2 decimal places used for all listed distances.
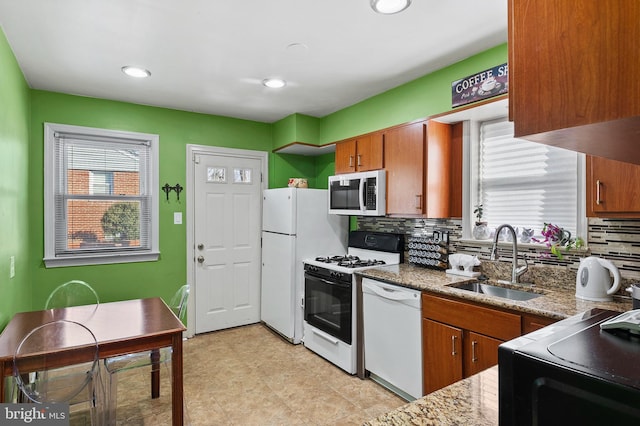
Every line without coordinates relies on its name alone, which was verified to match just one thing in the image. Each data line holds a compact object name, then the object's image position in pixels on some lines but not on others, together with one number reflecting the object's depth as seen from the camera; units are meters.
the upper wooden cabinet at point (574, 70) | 0.47
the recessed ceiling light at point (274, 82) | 2.94
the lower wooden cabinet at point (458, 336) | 1.94
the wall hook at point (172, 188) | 3.73
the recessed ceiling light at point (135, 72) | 2.69
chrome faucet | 2.31
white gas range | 2.96
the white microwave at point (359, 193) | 3.14
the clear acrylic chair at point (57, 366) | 1.70
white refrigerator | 3.63
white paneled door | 3.93
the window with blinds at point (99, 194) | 3.24
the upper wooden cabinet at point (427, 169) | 2.82
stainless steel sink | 2.24
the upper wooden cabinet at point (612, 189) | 1.74
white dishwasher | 2.43
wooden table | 1.89
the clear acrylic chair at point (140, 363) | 2.32
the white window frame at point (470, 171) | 2.85
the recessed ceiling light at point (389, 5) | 1.83
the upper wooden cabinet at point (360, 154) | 3.21
